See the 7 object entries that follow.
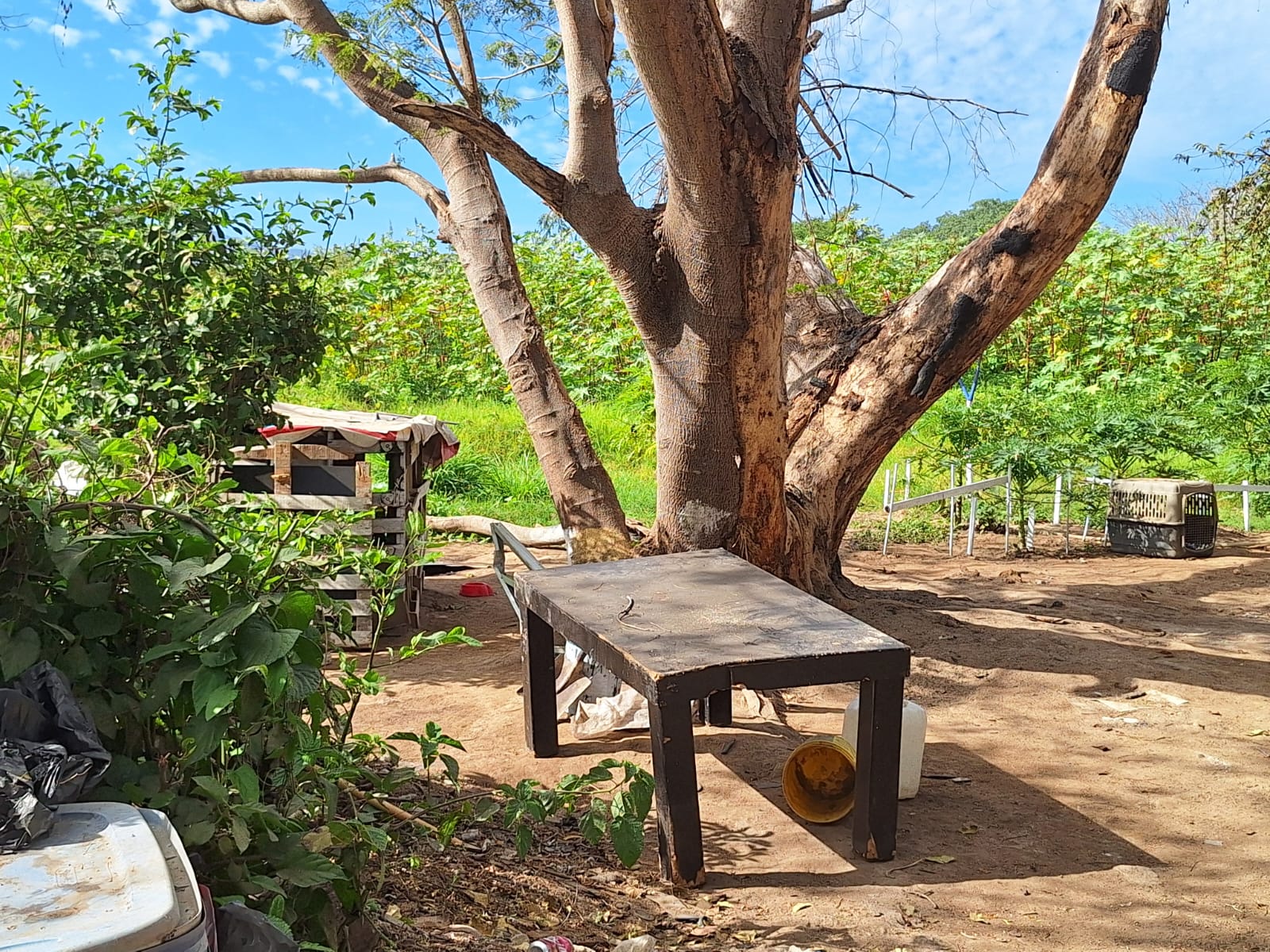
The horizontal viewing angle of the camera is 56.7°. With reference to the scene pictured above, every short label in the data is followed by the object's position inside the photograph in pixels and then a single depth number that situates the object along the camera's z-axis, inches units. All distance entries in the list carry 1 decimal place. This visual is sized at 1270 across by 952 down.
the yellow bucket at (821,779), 154.7
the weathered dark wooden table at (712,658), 130.1
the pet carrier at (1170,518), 347.3
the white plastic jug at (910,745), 160.7
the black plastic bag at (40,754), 66.2
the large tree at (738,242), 193.9
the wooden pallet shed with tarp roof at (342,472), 232.2
